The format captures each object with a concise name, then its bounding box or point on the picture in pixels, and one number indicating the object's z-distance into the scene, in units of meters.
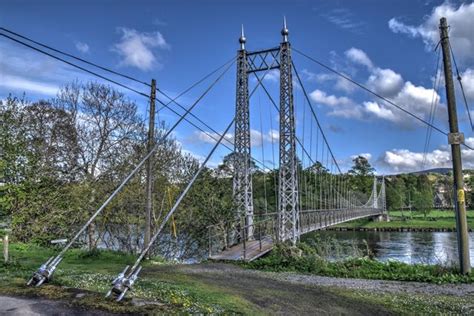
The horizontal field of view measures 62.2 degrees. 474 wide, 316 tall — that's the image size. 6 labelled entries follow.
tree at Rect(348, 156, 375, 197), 84.31
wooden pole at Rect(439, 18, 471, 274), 8.62
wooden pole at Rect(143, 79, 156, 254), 11.52
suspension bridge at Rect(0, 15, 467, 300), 15.00
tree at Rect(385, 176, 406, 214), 88.97
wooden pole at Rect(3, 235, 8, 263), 9.74
